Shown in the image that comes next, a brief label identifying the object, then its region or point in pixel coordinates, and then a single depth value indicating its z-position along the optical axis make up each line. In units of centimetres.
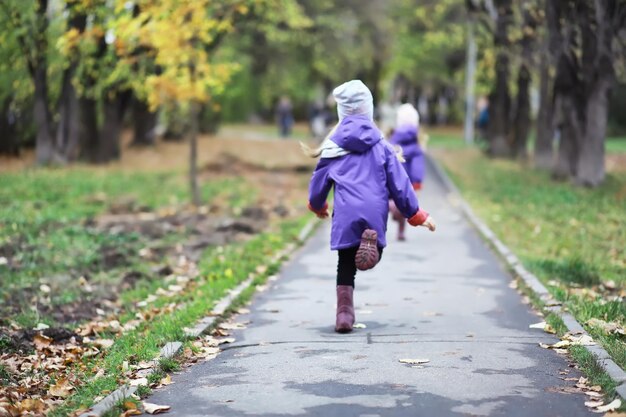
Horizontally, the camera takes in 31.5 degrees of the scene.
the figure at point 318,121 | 3839
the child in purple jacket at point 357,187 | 850
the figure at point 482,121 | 4334
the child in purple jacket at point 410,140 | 1534
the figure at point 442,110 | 6562
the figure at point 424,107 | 6354
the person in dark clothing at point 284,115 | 4959
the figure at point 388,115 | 2718
